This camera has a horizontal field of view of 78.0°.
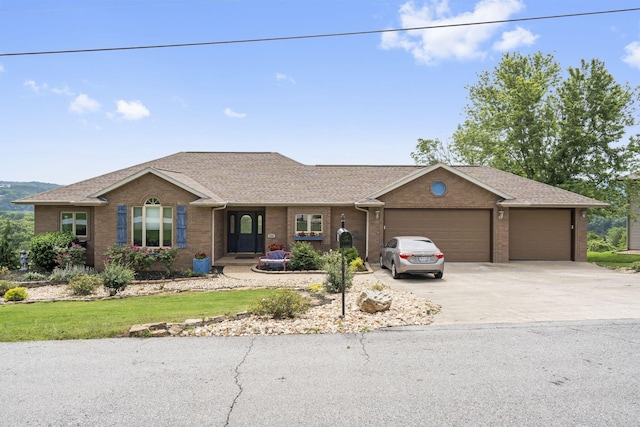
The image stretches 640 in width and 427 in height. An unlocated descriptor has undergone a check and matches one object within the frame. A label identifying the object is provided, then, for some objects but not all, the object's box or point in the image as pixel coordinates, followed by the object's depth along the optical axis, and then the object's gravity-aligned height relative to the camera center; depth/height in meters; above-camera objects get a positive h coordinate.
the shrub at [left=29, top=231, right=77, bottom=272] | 16.19 -1.68
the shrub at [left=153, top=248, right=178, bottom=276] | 15.74 -1.92
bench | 16.44 -2.13
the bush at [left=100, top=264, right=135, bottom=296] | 12.05 -2.14
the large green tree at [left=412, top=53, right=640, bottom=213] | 25.52 +5.57
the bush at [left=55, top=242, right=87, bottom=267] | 15.96 -1.89
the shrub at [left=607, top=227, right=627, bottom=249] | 53.33 -3.75
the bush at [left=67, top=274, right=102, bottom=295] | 12.02 -2.32
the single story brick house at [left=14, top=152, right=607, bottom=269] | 16.61 -0.25
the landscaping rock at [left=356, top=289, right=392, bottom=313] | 8.23 -1.96
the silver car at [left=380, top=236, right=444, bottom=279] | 13.65 -1.74
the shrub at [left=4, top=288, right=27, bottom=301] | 11.27 -2.46
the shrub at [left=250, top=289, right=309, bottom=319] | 7.86 -1.97
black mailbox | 8.23 -0.63
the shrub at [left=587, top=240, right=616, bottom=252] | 39.94 -3.89
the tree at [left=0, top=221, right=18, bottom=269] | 17.17 -1.84
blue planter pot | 16.06 -2.32
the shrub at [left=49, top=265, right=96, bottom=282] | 14.58 -2.40
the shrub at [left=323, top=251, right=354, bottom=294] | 10.76 -1.91
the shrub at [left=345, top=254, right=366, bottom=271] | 15.62 -2.26
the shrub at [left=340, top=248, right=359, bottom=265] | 16.44 -1.94
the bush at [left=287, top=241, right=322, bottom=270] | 16.55 -2.11
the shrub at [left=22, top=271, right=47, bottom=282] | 14.54 -2.51
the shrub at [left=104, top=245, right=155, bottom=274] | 15.56 -1.90
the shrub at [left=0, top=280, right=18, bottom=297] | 12.34 -2.43
